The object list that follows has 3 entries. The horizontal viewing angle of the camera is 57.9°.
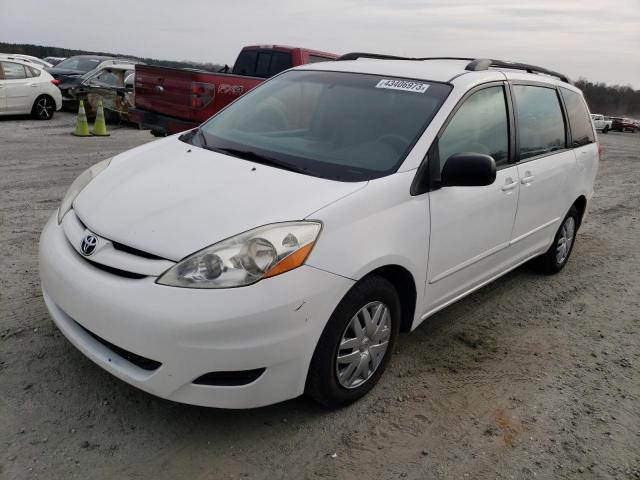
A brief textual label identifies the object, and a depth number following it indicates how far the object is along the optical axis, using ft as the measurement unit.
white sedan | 44.14
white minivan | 8.06
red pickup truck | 27.91
